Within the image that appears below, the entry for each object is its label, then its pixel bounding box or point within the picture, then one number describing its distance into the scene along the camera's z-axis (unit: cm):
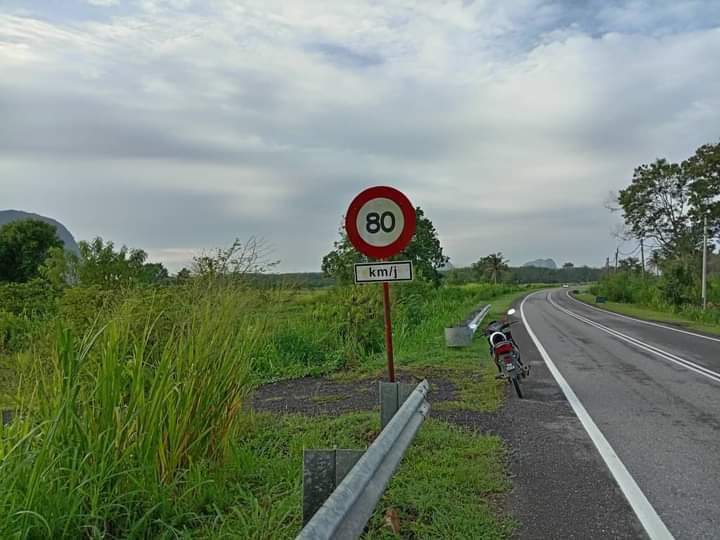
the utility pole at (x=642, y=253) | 5122
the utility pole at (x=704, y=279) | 3194
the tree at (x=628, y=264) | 9318
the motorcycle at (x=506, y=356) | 880
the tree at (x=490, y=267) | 12700
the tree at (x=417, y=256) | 2270
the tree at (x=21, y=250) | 5125
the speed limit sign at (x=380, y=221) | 604
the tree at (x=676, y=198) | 4234
